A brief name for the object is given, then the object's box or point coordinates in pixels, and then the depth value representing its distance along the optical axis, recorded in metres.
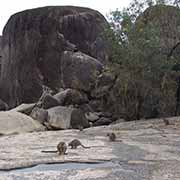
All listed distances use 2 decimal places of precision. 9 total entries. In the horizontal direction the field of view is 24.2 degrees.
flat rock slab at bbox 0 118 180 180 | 5.86
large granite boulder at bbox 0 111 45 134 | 15.81
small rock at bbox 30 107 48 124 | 17.78
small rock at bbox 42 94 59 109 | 19.21
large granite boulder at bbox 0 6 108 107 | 25.94
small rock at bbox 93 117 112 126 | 19.06
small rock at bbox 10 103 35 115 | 19.41
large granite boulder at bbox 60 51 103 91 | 20.33
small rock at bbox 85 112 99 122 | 19.34
